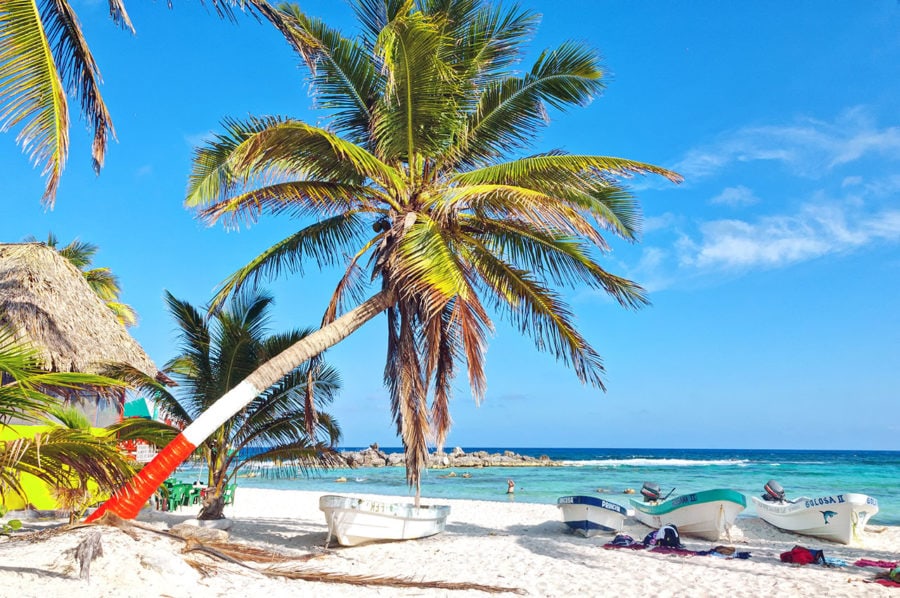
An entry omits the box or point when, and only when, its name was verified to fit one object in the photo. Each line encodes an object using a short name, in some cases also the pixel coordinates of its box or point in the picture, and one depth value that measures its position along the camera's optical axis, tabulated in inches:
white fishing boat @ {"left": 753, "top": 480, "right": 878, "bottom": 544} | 450.9
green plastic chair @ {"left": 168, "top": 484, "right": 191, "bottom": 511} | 574.6
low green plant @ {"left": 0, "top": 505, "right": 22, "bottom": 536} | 204.5
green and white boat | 448.5
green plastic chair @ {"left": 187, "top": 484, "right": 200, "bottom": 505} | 624.3
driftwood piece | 210.8
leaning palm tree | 307.0
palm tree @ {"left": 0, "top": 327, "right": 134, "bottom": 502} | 148.3
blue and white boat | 462.9
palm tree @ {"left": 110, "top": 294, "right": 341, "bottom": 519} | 421.7
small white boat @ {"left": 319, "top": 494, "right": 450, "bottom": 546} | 367.2
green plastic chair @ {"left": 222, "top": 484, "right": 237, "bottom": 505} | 551.6
